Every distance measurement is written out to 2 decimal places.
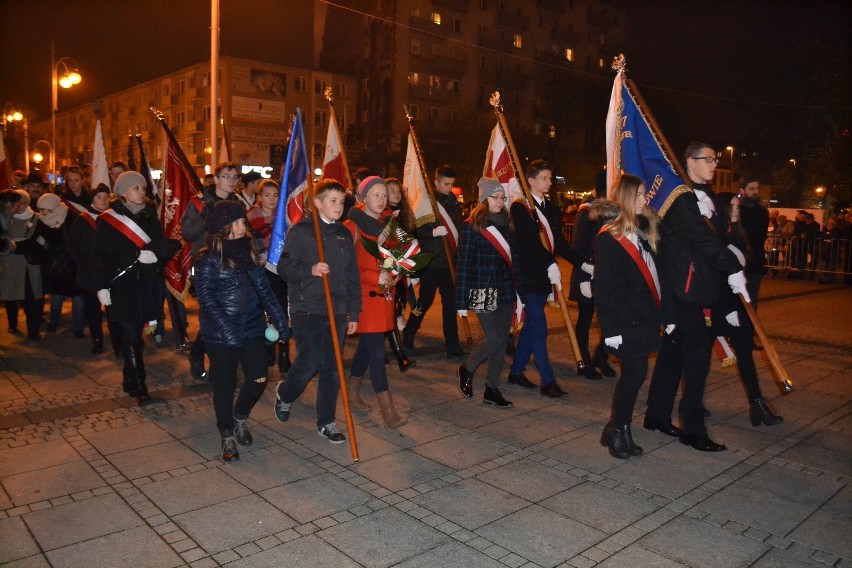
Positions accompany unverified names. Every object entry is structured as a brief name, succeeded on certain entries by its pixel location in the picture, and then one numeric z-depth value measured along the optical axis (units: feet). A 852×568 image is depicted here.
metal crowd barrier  60.13
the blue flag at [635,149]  19.27
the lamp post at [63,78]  81.87
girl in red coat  19.38
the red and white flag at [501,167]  27.07
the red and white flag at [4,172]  37.02
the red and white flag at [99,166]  35.17
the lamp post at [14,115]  76.98
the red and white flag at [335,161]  27.37
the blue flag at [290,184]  19.57
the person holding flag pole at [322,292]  18.01
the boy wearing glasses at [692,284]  17.30
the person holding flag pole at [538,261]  22.47
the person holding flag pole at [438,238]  28.43
